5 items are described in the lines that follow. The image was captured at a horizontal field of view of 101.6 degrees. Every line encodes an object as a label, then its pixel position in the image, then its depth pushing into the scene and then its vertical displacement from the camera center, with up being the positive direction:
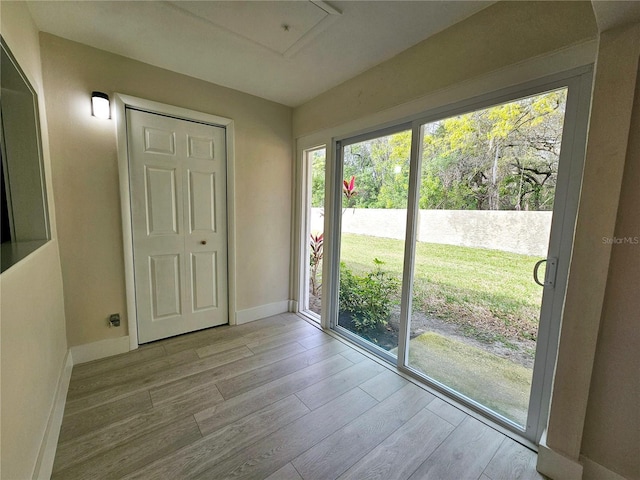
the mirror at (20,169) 1.36 +0.20
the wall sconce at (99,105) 1.99 +0.76
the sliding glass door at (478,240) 1.41 -0.17
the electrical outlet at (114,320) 2.24 -0.99
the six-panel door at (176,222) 2.33 -0.15
